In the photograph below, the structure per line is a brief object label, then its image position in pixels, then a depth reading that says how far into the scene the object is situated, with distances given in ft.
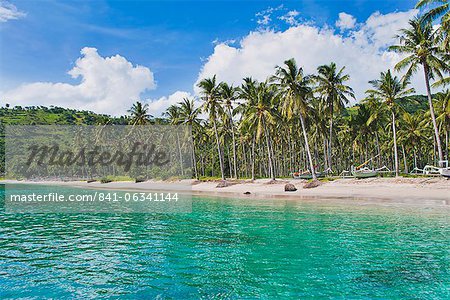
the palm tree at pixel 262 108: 153.89
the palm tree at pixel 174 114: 223.10
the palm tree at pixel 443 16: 84.43
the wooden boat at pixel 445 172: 101.04
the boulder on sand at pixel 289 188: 122.21
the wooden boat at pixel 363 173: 128.26
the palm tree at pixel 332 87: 150.10
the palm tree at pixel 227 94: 172.45
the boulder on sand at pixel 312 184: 124.16
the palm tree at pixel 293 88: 137.90
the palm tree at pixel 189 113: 199.93
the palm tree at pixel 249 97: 161.99
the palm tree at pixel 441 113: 150.90
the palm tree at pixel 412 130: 187.62
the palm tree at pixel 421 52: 110.52
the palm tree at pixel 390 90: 137.28
